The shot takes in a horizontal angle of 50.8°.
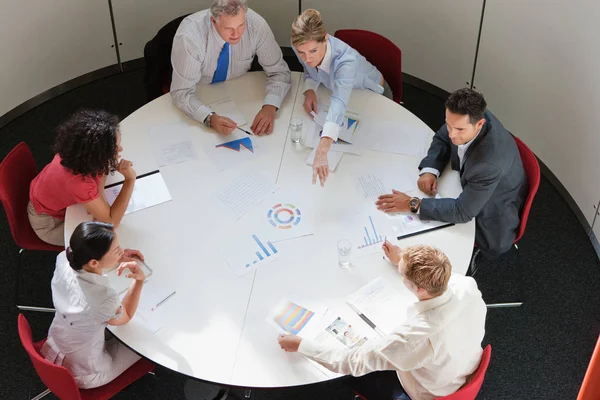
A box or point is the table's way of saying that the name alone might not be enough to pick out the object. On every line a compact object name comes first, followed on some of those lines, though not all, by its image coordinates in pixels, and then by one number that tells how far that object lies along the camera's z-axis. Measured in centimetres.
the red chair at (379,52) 409
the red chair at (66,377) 253
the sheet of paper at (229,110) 366
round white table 261
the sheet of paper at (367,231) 300
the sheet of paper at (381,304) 274
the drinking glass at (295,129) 344
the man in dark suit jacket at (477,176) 298
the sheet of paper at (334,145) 349
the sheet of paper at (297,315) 271
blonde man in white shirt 239
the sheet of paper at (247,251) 293
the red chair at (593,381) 217
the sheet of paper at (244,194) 318
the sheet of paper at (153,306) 270
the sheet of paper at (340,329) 267
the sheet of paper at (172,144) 342
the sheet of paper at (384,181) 328
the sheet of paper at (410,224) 309
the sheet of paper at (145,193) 318
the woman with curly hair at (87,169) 295
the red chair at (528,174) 323
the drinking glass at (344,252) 289
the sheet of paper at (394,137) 350
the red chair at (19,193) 324
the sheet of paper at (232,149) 341
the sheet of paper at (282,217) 307
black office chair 396
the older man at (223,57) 352
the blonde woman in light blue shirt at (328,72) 338
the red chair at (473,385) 238
